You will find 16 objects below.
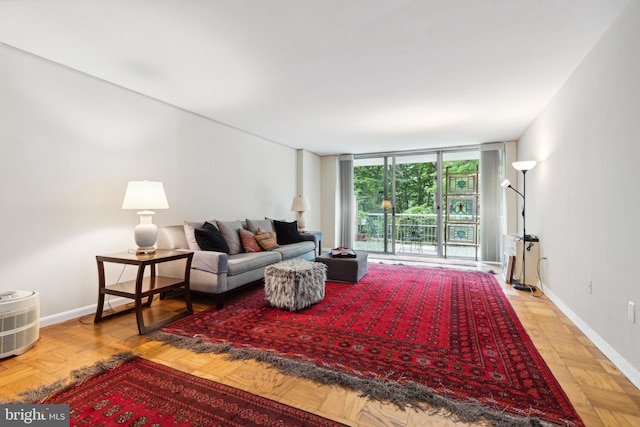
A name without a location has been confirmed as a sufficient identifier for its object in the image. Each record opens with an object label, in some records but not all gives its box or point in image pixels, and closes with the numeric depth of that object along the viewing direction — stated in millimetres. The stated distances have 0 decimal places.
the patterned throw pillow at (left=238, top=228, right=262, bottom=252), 4250
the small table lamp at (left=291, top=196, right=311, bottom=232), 6160
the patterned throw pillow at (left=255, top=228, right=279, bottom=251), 4496
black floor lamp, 3962
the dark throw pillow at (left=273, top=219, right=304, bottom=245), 5211
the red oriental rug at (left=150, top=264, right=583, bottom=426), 1660
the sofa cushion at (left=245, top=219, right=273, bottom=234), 4820
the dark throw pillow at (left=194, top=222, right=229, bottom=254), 3578
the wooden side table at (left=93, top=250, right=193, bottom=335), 2559
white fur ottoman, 3104
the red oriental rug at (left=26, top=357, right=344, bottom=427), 1482
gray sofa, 3189
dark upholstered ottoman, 4266
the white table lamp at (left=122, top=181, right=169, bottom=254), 2918
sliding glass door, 6742
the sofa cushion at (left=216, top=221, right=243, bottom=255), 4079
